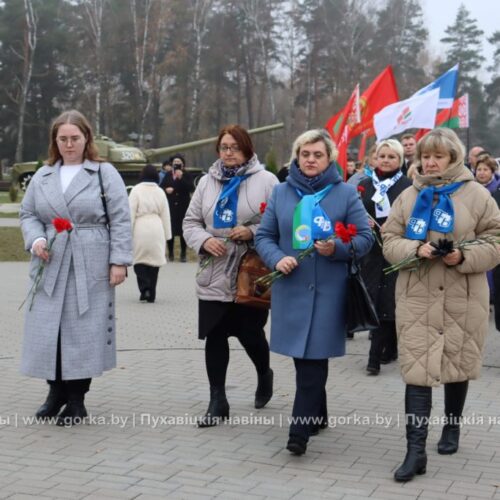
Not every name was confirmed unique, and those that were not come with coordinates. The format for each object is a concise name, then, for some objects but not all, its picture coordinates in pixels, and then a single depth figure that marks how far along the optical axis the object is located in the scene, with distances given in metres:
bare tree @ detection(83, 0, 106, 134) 51.03
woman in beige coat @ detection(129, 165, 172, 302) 11.89
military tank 33.03
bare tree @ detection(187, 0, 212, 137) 52.09
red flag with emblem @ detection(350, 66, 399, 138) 14.49
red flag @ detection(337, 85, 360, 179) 14.22
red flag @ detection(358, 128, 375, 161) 15.12
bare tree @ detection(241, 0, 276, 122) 53.78
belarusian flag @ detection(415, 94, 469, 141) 17.05
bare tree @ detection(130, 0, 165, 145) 50.47
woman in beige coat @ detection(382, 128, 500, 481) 4.99
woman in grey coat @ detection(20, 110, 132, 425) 5.89
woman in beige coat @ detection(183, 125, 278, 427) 5.87
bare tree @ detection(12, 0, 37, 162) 52.19
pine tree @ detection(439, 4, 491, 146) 59.12
